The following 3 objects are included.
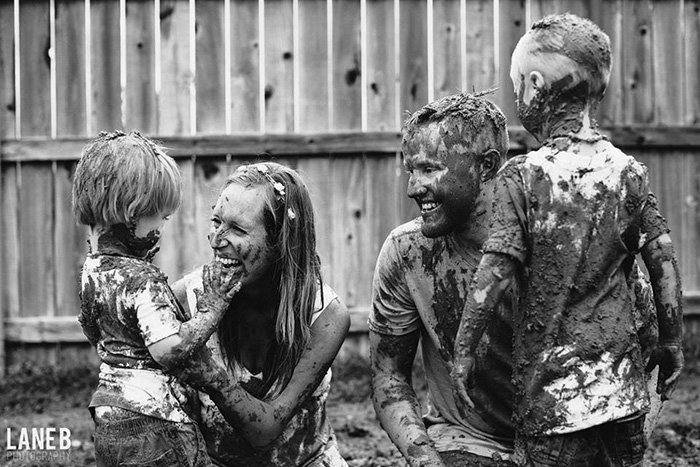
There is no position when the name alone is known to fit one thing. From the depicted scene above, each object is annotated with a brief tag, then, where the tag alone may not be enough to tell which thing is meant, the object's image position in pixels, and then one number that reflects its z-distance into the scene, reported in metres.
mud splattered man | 3.06
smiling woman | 3.26
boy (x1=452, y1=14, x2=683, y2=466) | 2.66
